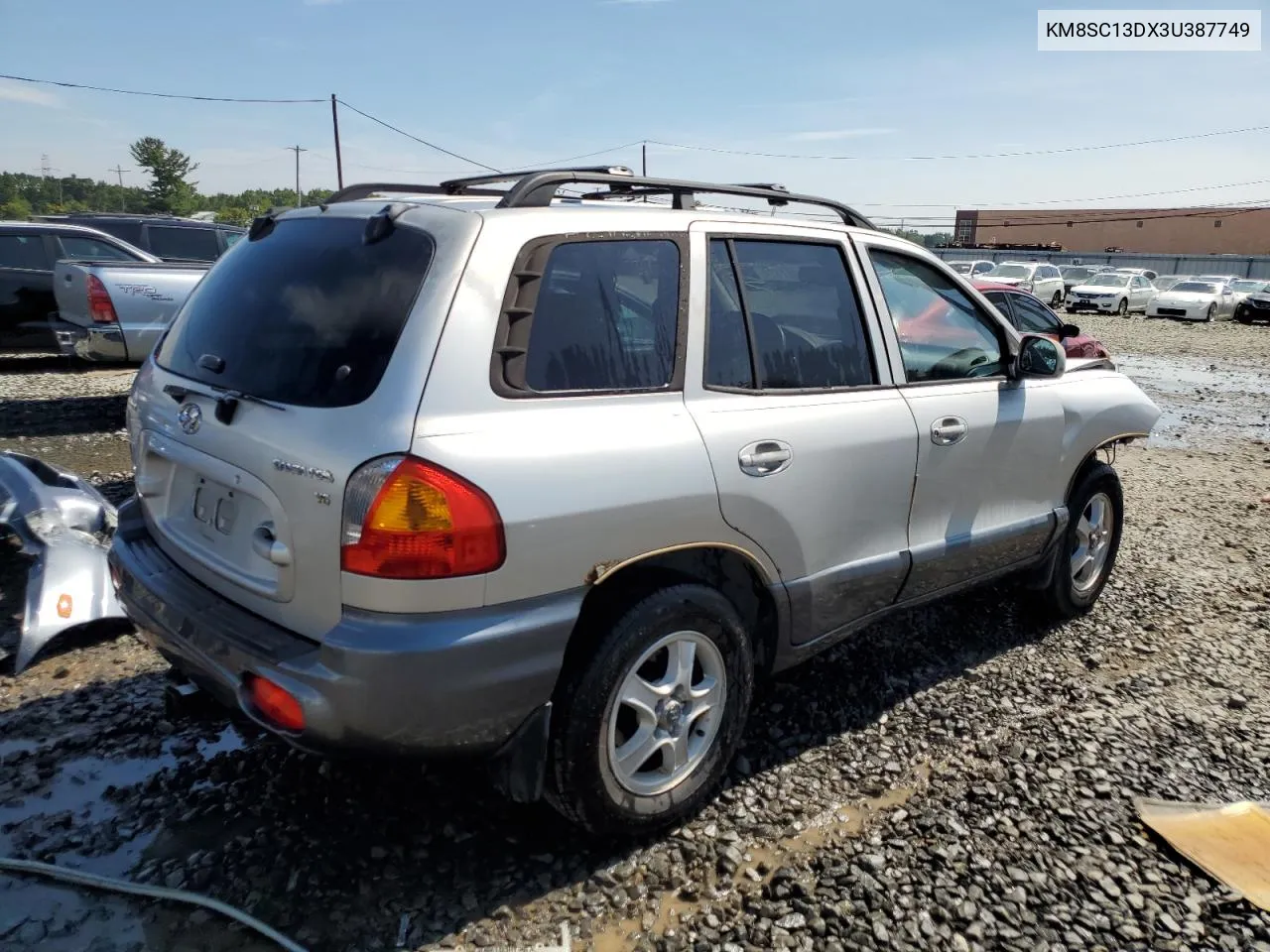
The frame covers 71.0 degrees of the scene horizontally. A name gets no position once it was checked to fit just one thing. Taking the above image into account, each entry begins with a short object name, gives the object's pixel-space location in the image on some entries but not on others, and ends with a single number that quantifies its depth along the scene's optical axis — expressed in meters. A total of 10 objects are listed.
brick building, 63.62
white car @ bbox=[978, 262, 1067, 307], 29.59
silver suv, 2.13
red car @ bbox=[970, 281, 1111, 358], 10.01
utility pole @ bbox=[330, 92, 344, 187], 42.44
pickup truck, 7.80
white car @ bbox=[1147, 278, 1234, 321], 28.41
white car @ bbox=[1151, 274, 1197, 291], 35.84
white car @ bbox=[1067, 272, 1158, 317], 29.36
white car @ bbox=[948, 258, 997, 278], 32.14
